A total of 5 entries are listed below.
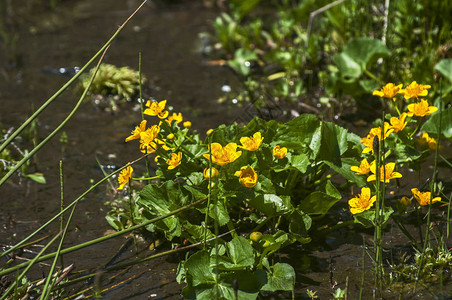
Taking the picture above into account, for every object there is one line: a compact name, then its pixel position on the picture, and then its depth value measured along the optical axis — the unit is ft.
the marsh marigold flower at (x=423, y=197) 14.30
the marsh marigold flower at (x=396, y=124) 14.32
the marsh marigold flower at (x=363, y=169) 13.99
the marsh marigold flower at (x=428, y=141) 16.39
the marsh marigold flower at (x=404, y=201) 14.58
